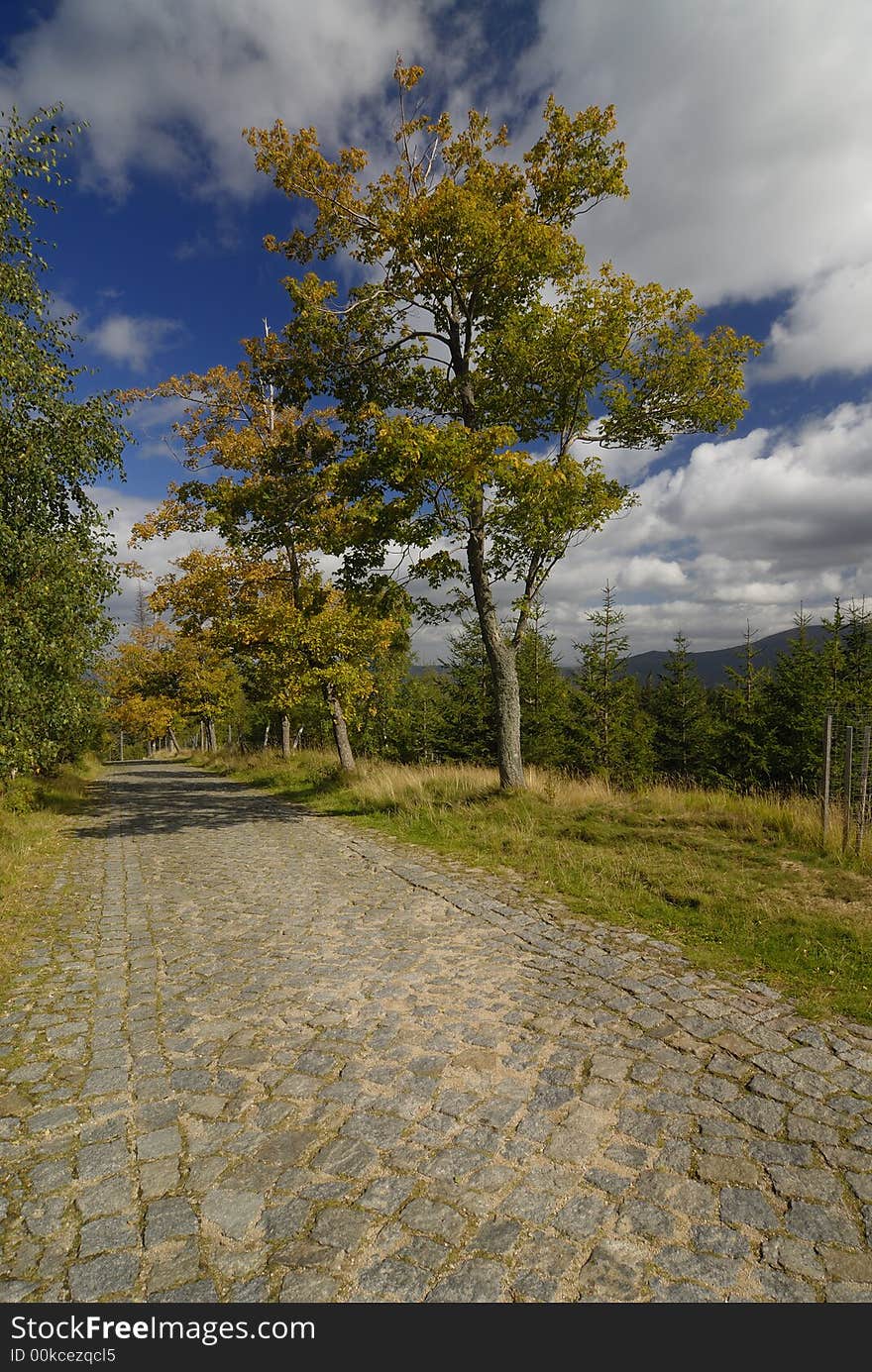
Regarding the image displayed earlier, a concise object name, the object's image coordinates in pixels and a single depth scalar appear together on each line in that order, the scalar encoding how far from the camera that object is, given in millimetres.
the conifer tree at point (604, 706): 27141
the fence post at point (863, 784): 8047
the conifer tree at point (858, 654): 25342
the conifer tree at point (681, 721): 30500
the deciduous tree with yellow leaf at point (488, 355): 10070
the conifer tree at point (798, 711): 23922
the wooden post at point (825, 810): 8203
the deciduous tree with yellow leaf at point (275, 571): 12344
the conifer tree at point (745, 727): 25938
